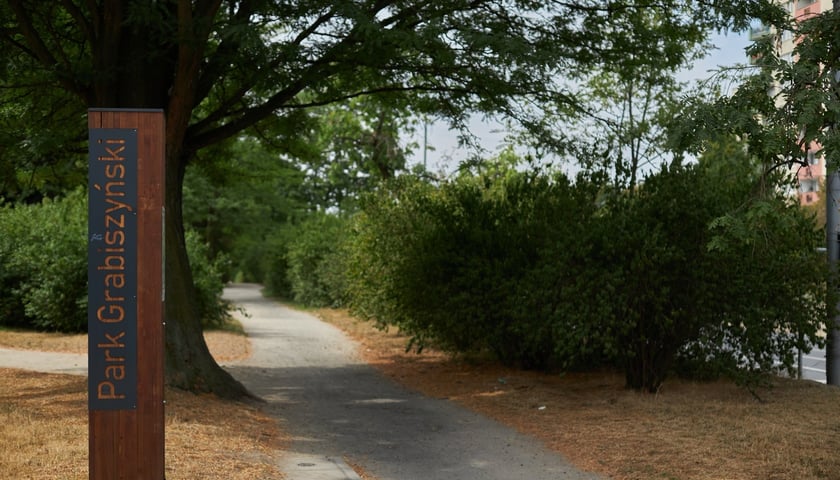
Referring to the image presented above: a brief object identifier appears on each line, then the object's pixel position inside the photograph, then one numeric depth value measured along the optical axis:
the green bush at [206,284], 21.94
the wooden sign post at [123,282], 5.87
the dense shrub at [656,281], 11.24
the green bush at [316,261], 31.92
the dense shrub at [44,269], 19.95
